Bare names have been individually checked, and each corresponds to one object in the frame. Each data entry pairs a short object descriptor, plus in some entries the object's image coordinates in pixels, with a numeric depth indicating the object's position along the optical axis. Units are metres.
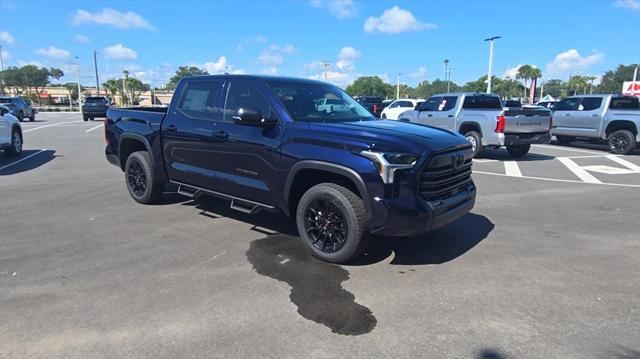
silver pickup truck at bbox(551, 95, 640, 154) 13.78
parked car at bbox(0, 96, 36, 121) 27.36
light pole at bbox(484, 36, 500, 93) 37.61
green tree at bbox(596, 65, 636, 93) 95.96
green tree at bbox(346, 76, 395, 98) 122.25
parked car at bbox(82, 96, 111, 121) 30.22
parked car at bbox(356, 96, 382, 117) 33.70
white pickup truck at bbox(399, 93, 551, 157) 12.01
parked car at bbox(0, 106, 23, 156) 10.90
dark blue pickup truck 4.00
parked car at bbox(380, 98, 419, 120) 26.12
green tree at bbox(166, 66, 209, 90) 110.25
